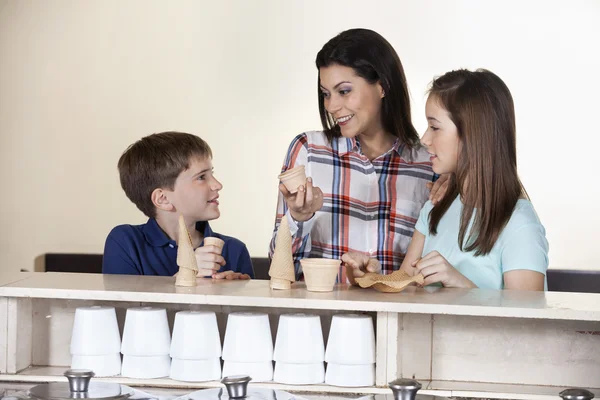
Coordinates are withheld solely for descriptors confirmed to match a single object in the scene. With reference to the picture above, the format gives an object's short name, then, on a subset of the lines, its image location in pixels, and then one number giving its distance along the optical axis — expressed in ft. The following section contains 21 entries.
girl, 9.82
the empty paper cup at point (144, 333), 8.84
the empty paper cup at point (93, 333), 8.89
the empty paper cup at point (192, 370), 8.81
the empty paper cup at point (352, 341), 8.69
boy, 10.81
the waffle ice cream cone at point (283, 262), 9.01
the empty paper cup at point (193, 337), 8.79
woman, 11.05
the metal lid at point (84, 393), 8.35
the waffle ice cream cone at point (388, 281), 8.91
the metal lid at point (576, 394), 8.06
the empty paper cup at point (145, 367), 8.86
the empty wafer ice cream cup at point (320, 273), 8.92
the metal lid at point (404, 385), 8.13
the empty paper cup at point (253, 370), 8.80
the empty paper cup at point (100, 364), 8.89
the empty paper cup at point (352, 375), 8.72
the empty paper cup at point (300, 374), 8.75
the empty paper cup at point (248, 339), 8.77
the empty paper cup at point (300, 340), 8.73
